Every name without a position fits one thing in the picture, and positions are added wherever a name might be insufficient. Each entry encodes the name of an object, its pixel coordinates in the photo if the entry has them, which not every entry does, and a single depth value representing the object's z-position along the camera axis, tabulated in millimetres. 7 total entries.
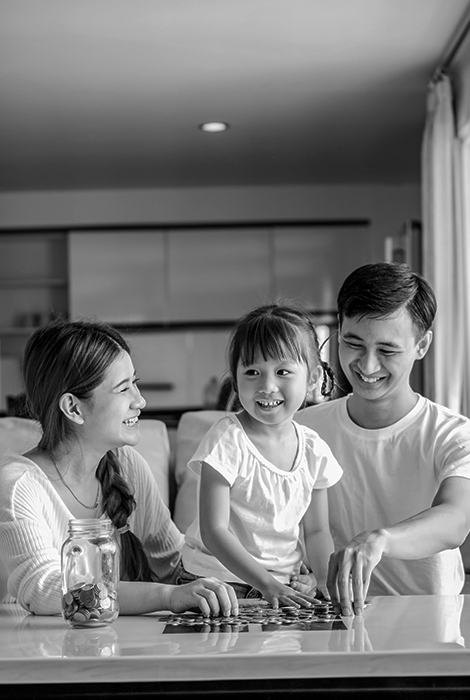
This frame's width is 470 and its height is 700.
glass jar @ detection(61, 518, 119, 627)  1219
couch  2629
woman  1395
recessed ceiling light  5435
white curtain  4328
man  1803
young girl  1634
